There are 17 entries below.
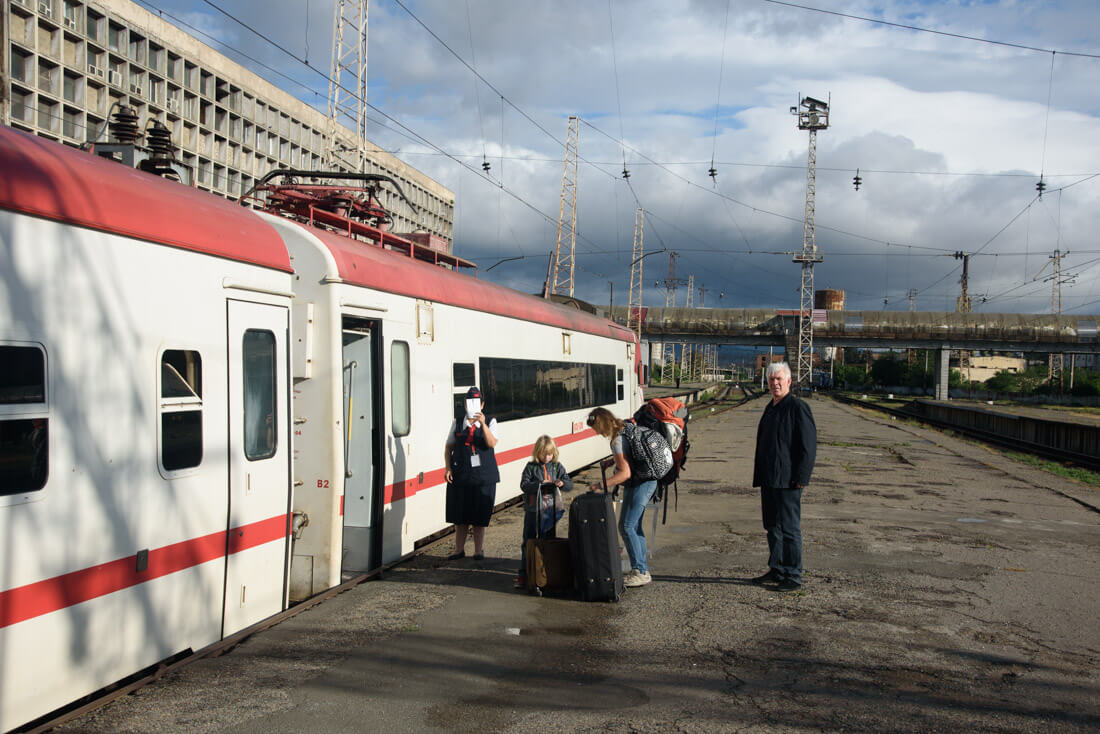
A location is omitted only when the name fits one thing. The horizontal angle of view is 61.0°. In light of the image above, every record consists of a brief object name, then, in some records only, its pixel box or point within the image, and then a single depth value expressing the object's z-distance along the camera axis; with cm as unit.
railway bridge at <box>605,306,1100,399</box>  7550
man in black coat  766
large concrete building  4822
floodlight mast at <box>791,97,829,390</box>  7594
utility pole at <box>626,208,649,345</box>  7693
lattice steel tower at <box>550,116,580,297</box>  6103
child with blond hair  819
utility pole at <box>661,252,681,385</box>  11112
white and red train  439
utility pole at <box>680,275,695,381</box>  12447
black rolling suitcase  750
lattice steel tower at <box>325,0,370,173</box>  4200
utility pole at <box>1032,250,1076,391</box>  8512
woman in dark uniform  880
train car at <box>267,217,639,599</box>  732
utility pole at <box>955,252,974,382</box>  9542
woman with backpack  773
